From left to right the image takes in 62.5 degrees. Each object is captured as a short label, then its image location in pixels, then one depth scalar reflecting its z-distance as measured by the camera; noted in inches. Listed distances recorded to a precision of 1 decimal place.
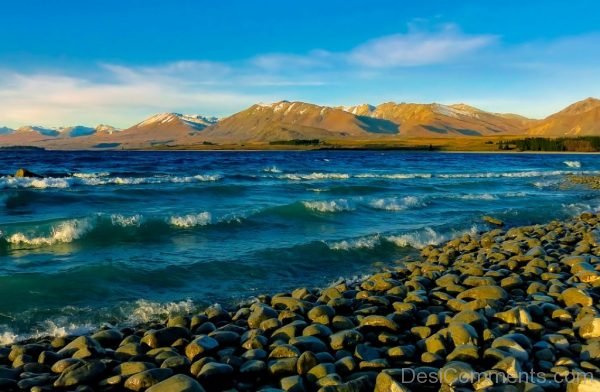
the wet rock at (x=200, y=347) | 235.3
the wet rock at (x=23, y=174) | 1327.5
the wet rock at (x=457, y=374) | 195.6
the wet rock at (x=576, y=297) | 301.3
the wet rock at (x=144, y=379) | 201.3
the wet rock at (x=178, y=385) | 185.9
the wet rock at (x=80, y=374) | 206.5
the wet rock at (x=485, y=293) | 322.3
